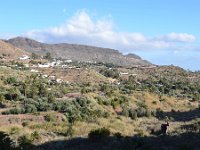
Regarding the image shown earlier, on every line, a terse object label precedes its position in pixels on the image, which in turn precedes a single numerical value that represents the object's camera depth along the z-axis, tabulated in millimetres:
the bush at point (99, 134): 20001
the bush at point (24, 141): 18232
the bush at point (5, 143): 16422
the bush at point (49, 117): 30843
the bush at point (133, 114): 39189
